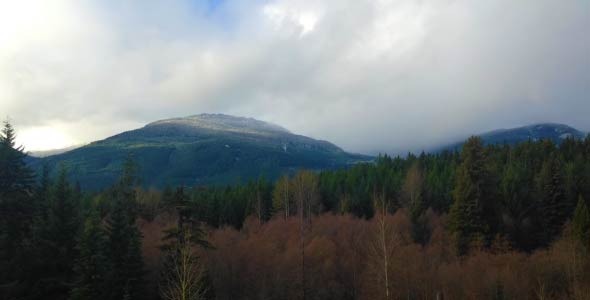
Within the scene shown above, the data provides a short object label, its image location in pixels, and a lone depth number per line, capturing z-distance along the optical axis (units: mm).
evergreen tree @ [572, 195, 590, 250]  54312
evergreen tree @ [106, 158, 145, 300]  34594
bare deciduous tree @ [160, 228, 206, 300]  29575
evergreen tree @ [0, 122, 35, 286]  33250
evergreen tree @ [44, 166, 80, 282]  36250
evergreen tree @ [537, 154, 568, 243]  69250
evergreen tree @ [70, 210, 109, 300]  32281
